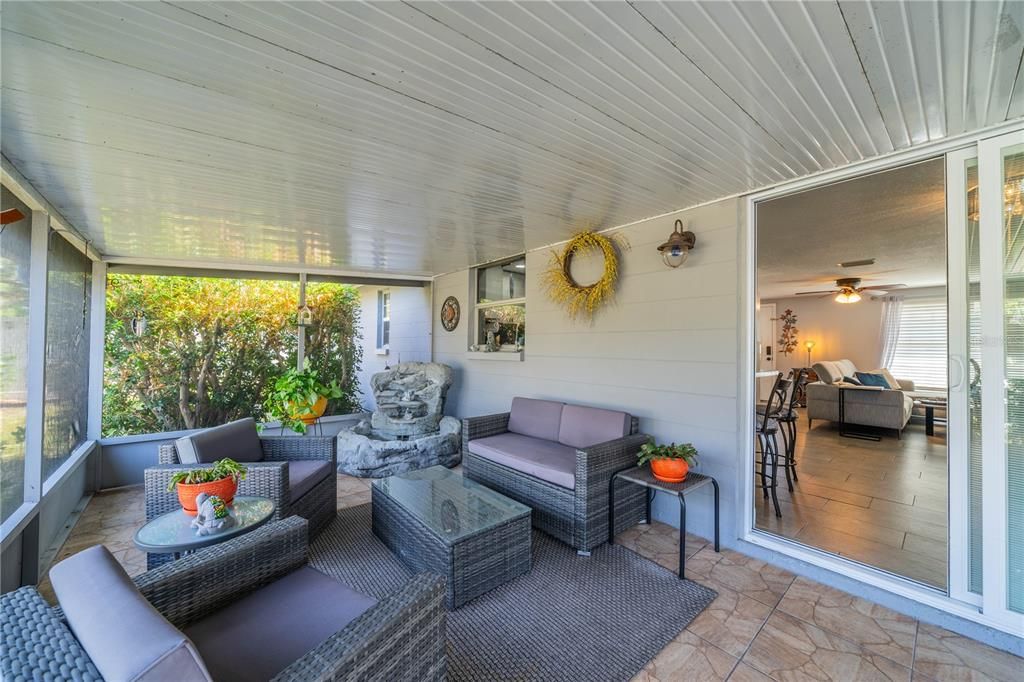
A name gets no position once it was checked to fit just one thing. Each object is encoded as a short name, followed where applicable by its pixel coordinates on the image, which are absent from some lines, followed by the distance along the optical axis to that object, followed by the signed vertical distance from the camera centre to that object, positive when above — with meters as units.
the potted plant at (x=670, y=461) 2.66 -0.74
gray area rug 1.85 -1.40
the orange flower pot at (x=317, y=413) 4.86 -0.82
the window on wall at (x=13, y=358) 2.21 -0.10
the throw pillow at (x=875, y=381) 6.69 -0.53
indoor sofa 5.93 -0.83
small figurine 1.94 -0.82
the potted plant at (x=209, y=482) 2.06 -0.71
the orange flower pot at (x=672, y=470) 2.66 -0.80
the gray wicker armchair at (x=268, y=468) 2.55 -0.88
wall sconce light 3.04 +0.73
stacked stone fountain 4.49 -1.05
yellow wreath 3.64 +0.62
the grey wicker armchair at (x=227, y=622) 0.86 -0.81
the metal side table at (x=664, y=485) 2.48 -0.88
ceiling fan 6.57 +0.92
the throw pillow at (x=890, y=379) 6.93 -0.52
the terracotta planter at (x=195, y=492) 2.05 -0.75
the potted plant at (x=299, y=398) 4.74 -0.64
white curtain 8.06 +0.41
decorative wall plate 5.77 +0.43
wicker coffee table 2.25 -1.10
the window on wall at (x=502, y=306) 4.88 +0.48
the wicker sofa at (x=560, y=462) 2.82 -0.88
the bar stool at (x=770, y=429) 3.46 -0.71
